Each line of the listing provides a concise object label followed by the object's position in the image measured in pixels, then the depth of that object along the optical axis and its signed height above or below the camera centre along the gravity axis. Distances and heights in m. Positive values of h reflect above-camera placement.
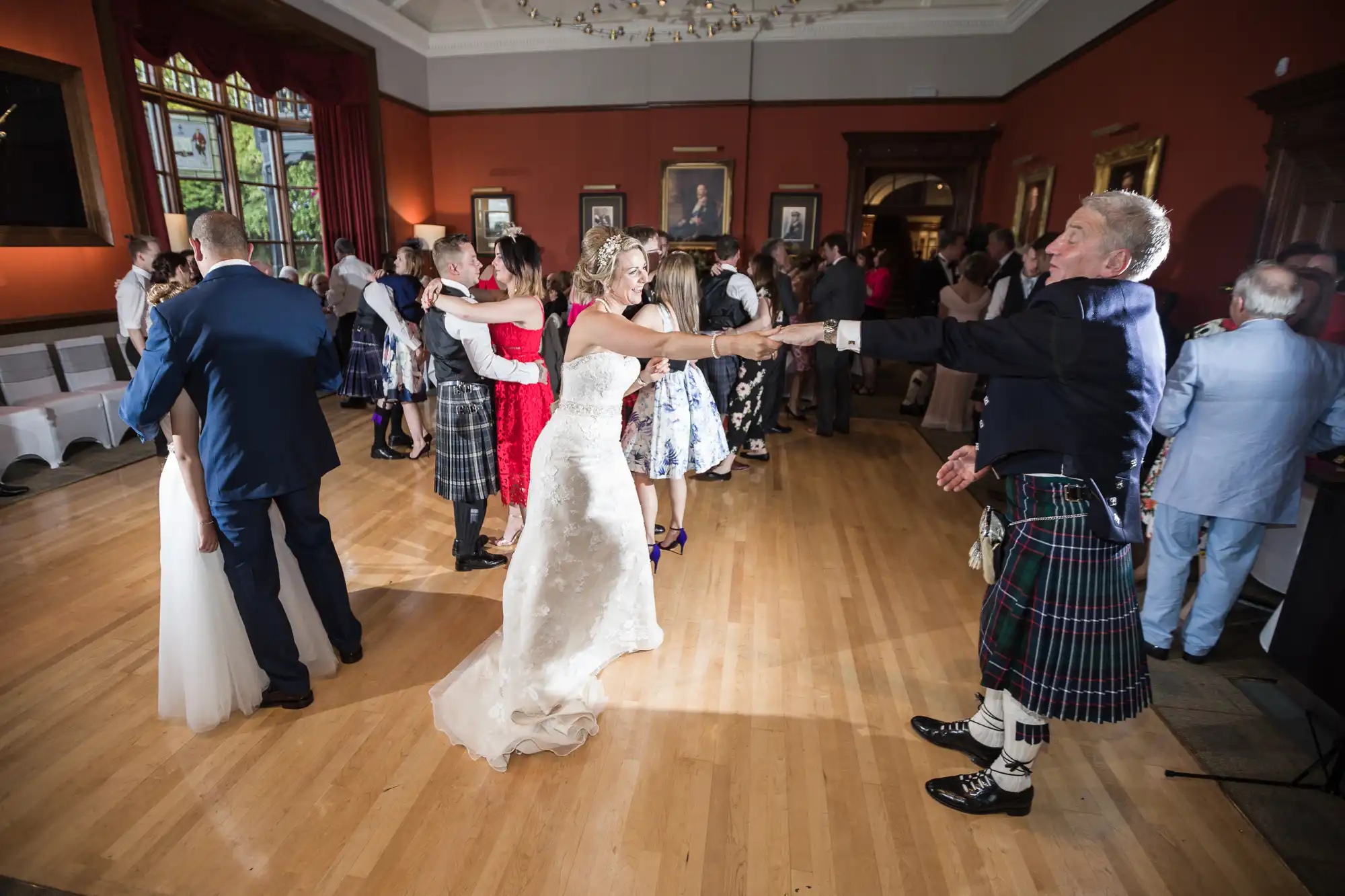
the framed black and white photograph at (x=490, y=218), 10.17 +0.48
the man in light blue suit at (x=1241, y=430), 2.48 -0.61
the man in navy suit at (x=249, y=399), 2.02 -0.47
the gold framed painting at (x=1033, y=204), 7.12 +0.66
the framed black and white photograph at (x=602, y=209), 9.93 +0.63
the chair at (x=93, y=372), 5.38 -1.04
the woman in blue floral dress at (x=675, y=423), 3.46 -0.89
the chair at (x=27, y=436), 4.64 -1.35
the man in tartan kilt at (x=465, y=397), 3.16 -0.70
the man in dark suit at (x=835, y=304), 5.87 -0.38
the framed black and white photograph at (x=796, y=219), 9.39 +0.53
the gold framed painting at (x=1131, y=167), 5.00 +0.77
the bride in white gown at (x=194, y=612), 2.18 -1.22
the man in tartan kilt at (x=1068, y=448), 1.58 -0.45
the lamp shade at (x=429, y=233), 9.48 +0.22
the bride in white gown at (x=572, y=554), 2.33 -1.04
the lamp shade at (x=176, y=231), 6.02 +0.10
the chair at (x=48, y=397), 4.95 -1.16
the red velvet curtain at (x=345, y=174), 8.39 +0.90
